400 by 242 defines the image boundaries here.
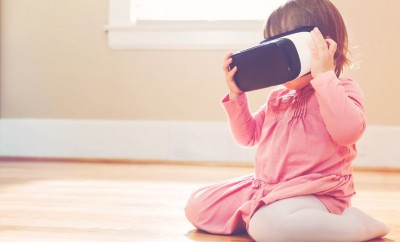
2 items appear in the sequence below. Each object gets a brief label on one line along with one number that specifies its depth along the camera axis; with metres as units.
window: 2.36
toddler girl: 0.86
